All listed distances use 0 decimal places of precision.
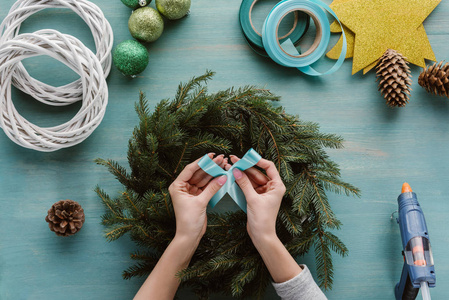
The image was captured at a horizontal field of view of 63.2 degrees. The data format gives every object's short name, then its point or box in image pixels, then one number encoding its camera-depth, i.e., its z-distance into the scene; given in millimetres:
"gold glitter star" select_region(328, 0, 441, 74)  1254
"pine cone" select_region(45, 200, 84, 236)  1151
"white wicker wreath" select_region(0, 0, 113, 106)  1160
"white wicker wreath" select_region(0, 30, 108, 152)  1093
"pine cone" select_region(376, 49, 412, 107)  1220
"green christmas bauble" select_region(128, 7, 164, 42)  1167
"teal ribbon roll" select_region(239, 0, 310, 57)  1238
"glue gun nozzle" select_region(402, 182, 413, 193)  1184
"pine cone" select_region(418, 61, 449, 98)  1214
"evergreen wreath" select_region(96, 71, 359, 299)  989
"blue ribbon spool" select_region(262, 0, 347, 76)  1209
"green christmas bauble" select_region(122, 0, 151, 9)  1189
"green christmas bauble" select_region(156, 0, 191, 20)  1175
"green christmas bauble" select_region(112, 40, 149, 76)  1155
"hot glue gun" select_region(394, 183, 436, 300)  1090
